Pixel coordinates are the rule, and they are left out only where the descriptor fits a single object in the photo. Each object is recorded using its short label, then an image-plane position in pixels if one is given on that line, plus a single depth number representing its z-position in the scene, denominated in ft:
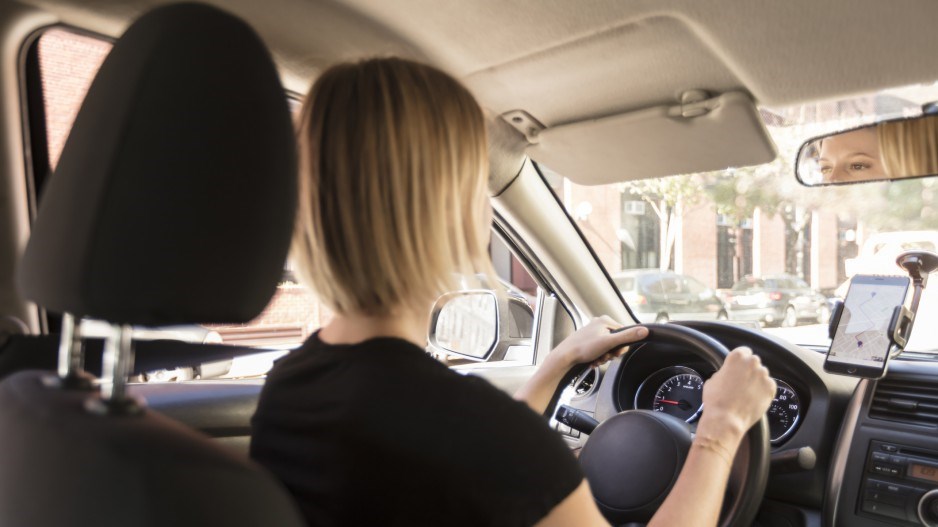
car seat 3.01
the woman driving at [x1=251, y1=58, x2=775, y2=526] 3.57
